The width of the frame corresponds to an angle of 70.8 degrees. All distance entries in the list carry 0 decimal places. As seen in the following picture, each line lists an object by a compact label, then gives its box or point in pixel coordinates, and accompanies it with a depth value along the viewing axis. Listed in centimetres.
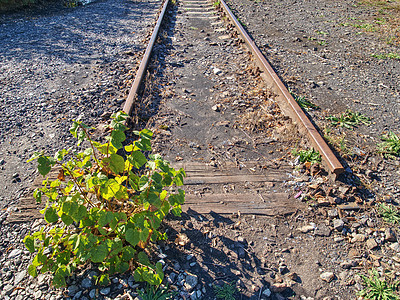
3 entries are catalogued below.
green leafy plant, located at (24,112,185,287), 190
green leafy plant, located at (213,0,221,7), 993
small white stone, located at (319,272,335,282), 231
